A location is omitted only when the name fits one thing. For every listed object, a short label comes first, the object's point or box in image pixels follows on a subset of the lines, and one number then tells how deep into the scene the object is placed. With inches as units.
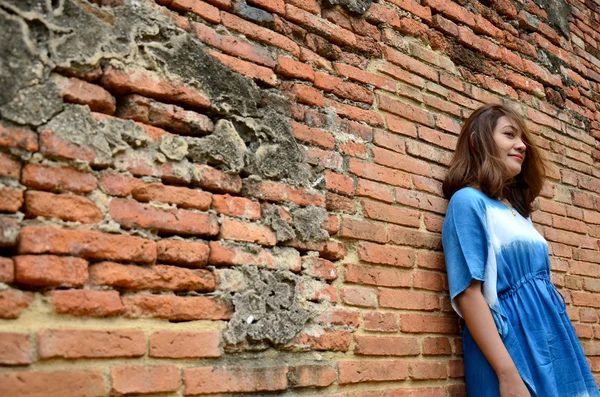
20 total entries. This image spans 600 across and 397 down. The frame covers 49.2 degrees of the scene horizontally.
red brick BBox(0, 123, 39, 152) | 68.2
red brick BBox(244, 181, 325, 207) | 88.9
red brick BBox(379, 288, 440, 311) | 100.6
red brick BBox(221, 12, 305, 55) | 92.6
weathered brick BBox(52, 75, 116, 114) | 73.9
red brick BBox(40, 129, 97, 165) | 70.9
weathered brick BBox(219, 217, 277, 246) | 84.0
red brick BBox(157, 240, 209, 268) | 77.8
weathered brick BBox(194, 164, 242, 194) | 83.5
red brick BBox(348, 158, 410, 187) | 103.1
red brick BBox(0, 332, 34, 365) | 64.0
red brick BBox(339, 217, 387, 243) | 98.5
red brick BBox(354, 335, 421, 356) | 94.9
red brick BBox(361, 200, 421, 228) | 102.9
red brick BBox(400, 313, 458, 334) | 102.1
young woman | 100.5
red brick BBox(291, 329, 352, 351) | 87.8
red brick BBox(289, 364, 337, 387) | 85.4
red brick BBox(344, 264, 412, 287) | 97.3
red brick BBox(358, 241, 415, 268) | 99.9
